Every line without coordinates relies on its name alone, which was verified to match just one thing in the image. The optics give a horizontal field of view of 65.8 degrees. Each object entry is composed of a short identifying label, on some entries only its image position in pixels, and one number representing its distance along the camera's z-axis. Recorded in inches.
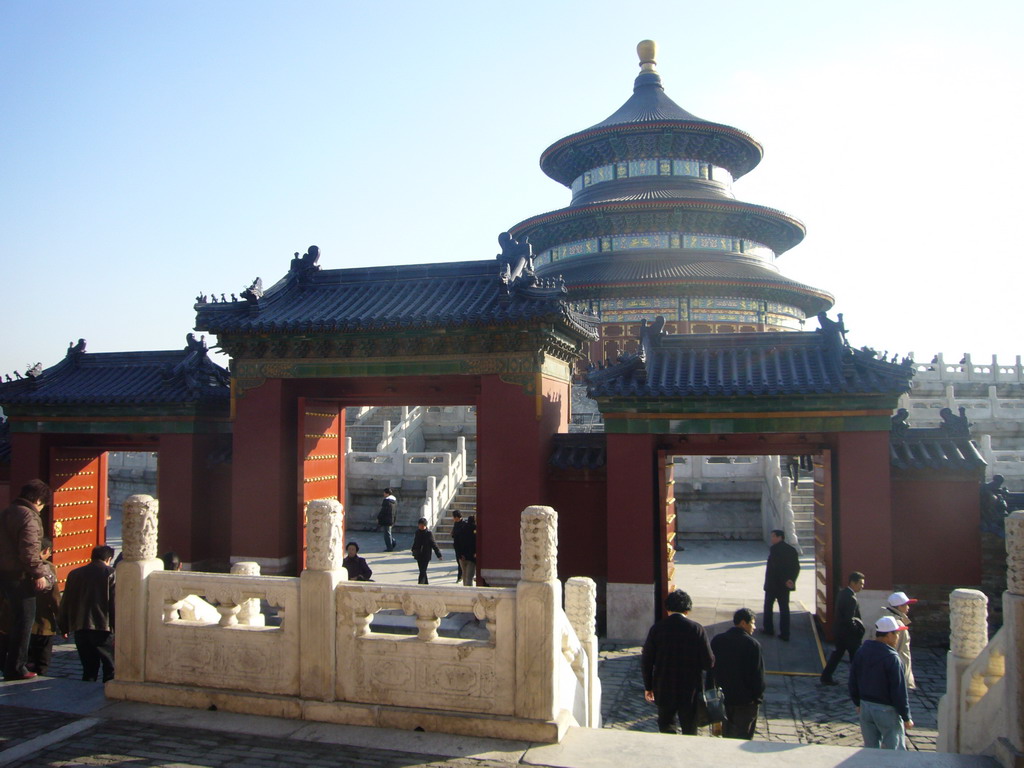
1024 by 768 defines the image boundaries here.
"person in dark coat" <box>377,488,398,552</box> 778.8
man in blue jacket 256.5
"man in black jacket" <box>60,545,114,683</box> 332.8
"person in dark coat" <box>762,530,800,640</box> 464.1
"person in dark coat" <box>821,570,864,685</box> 373.7
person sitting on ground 459.2
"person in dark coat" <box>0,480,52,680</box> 303.1
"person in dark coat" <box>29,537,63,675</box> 331.0
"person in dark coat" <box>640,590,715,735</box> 267.9
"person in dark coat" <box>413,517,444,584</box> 593.0
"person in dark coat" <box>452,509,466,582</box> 581.9
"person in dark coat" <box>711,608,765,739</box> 274.4
